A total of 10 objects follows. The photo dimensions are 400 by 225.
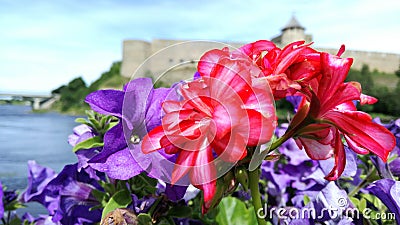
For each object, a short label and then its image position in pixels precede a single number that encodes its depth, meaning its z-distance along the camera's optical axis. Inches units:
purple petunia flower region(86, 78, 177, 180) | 11.9
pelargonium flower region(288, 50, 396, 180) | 10.2
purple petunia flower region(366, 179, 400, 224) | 12.0
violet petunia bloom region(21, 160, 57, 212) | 21.4
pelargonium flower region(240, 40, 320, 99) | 10.0
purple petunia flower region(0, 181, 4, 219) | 18.2
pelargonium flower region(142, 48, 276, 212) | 9.2
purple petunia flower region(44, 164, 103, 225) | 16.6
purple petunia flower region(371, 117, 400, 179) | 17.3
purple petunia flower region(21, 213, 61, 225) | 20.5
